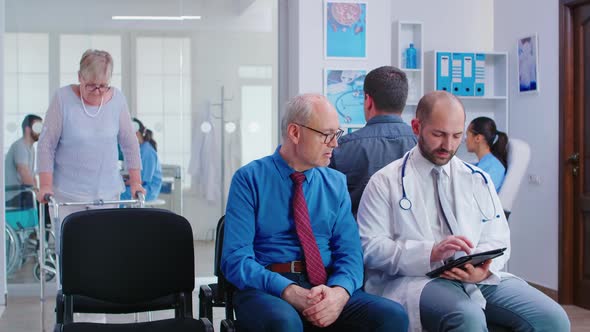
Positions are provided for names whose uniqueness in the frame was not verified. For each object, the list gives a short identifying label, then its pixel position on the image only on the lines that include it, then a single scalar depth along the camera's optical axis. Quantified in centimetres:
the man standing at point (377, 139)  342
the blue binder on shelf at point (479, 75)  669
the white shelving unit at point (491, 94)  673
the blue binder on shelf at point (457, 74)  661
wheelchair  610
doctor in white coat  285
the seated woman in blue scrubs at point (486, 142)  536
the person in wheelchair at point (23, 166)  610
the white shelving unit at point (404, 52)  661
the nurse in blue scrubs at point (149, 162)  620
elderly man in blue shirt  277
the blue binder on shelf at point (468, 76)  665
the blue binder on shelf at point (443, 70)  657
